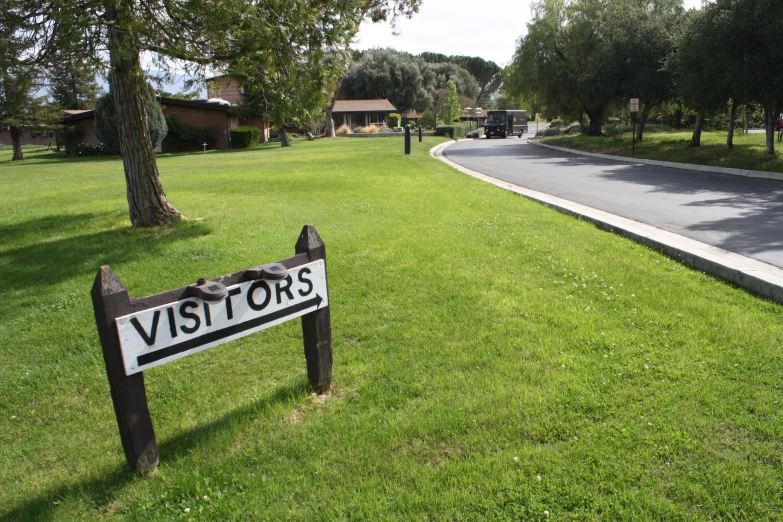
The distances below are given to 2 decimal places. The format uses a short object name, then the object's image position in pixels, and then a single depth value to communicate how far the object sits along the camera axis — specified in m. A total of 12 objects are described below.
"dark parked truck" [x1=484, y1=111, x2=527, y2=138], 48.75
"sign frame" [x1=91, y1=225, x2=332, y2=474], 2.71
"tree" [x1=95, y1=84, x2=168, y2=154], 31.89
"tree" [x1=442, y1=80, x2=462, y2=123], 64.00
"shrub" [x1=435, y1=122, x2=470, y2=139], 48.62
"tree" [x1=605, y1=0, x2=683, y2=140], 26.38
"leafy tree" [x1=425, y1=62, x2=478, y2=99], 85.82
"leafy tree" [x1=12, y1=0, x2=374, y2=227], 7.01
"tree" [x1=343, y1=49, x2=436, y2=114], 73.06
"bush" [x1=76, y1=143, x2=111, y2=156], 38.03
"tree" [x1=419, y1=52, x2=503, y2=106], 108.69
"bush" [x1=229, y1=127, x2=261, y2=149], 40.91
